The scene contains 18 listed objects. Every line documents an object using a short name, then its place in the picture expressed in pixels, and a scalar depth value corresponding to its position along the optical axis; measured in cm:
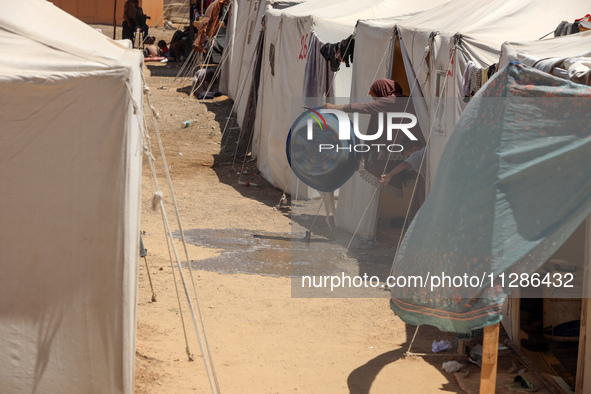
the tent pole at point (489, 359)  745
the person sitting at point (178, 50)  4144
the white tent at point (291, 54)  1764
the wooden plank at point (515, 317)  988
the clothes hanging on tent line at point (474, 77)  976
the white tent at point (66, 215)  610
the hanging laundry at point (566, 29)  1051
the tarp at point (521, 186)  734
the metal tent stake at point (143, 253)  1165
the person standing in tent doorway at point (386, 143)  1352
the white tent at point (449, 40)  1109
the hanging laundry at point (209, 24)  3331
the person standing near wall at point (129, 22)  4094
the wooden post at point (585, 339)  797
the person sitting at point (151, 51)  4156
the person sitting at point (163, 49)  4278
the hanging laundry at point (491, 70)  955
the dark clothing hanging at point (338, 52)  1587
